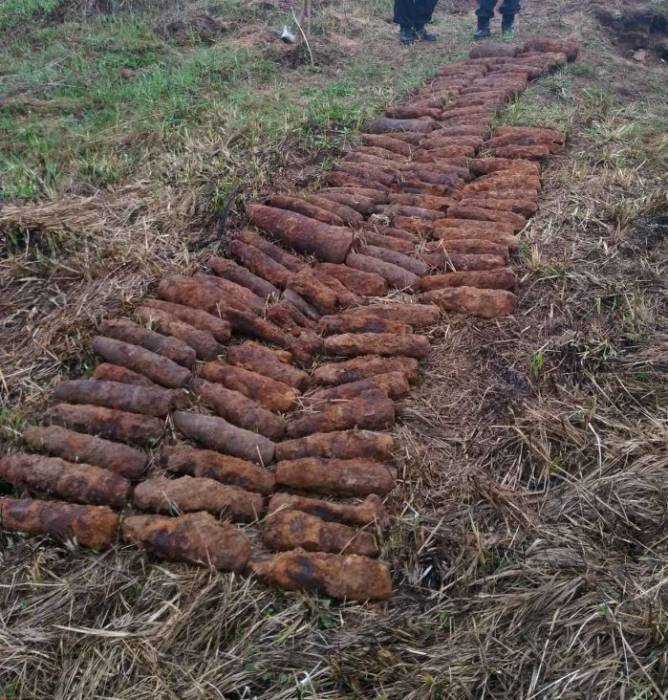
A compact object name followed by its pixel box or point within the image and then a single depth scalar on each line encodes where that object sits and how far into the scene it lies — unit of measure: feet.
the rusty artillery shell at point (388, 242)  12.68
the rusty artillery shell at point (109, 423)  9.15
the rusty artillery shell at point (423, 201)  13.75
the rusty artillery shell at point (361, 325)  10.82
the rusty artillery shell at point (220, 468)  8.69
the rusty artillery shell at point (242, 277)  11.60
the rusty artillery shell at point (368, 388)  9.77
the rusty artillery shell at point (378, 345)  10.50
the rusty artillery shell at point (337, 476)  8.59
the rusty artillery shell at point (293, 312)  10.98
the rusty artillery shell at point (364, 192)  13.93
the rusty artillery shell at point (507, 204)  13.41
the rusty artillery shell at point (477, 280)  11.60
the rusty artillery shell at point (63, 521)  8.03
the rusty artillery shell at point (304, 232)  12.34
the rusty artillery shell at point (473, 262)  11.98
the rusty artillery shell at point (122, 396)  9.46
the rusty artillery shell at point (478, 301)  11.16
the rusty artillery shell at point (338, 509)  8.20
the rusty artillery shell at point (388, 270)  11.90
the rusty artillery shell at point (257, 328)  10.70
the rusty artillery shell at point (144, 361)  9.84
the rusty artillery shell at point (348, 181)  14.39
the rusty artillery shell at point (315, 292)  11.31
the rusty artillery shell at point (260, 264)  11.82
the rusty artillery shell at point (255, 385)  9.73
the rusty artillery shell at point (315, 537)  7.92
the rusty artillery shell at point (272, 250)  12.19
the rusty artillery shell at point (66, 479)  8.40
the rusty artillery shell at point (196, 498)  8.30
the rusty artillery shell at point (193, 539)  7.80
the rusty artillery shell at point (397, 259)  12.17
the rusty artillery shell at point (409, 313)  11.07
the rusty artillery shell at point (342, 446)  8.94
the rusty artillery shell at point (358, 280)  11.71
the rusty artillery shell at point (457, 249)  12.28
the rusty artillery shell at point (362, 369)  10.09
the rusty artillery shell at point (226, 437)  9.08
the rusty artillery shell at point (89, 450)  8.77
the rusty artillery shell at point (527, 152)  15.15
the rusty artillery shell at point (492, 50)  21.84
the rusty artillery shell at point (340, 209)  13.21
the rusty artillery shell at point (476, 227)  12.73
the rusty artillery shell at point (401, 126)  16.96
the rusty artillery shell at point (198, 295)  11.05
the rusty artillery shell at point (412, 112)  17.62
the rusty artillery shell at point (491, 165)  14.76
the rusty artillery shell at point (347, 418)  9.34
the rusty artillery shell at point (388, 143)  15.99
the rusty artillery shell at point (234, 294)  11.17
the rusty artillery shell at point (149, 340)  10.17
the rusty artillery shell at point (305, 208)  13.02
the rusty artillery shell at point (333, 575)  7.54
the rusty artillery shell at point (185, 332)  10.43
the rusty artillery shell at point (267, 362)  10.07
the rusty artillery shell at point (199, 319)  10.67
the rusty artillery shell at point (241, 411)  9.37
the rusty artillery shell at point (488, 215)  13.10
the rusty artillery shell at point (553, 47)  21.58
